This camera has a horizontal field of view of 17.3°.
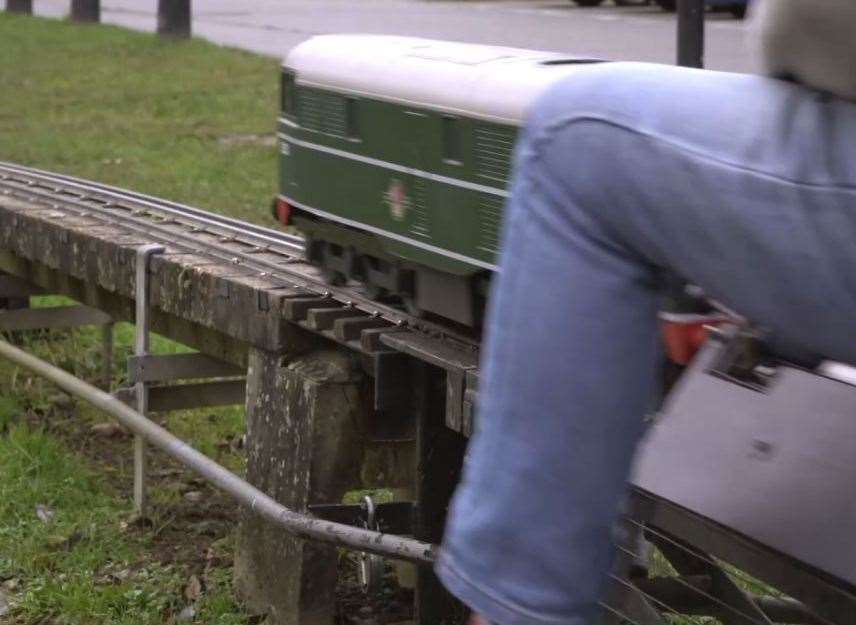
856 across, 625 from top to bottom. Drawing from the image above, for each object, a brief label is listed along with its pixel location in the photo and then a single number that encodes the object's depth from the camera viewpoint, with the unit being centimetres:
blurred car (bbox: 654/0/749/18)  3792
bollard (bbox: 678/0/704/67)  1405
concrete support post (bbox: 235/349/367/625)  822
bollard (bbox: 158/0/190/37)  3404
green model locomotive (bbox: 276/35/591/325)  695
